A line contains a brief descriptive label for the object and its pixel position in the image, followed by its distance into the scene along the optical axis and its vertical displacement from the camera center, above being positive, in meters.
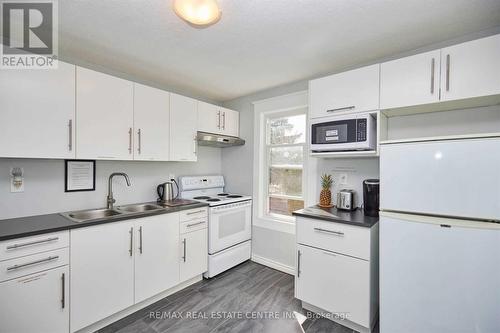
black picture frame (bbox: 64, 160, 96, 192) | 2.17 -0.12
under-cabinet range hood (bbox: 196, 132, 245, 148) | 2.93 +0.34
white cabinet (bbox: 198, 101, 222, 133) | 2.98 +0.64
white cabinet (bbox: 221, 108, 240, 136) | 3.31 +0.64
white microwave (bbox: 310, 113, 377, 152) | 2.01 +0.31
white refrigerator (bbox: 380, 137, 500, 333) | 1.38 -0.47
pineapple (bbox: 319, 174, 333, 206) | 2.50 -0.30
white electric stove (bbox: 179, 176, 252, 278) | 2.77 -0.75
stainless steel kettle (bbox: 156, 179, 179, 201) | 2.83 -0.34
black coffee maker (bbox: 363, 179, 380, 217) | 2.07 -0.29
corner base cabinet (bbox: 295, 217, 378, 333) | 1.83 -0.93
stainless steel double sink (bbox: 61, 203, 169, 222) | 2.09 -0.48
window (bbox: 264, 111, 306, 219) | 3.02 +0.04
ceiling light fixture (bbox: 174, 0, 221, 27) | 1.19 +0.84
